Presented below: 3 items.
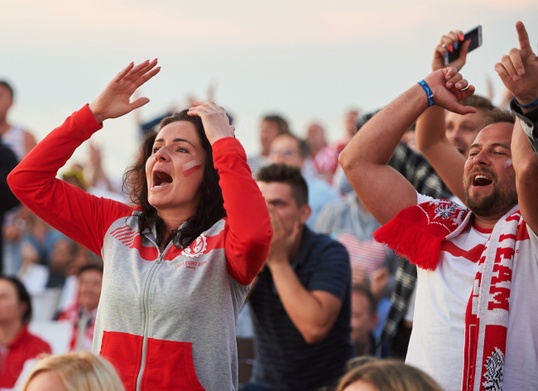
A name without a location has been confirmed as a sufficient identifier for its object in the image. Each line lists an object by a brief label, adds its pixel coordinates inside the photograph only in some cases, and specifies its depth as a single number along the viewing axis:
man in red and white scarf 6.82
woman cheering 6.91
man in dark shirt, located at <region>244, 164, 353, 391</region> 10.82
